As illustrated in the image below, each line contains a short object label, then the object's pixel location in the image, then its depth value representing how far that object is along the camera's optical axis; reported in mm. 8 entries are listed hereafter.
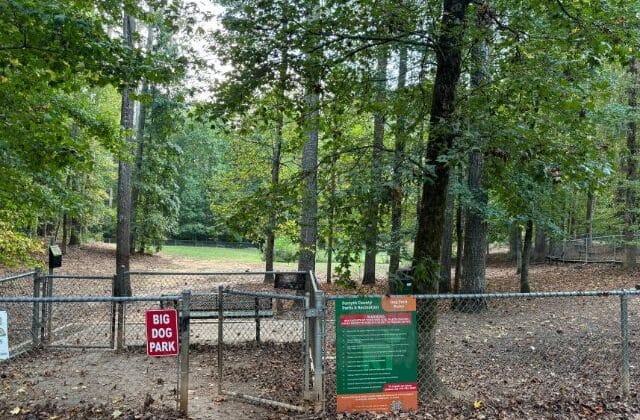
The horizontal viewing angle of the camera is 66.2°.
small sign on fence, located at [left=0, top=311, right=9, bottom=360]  4781
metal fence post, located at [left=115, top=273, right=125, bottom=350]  7969
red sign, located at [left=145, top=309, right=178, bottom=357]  4930
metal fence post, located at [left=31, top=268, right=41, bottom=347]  7861
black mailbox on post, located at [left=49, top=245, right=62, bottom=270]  8531
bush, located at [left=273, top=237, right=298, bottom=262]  22767
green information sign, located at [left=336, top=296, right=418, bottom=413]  4914
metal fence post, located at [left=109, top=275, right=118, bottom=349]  8156
